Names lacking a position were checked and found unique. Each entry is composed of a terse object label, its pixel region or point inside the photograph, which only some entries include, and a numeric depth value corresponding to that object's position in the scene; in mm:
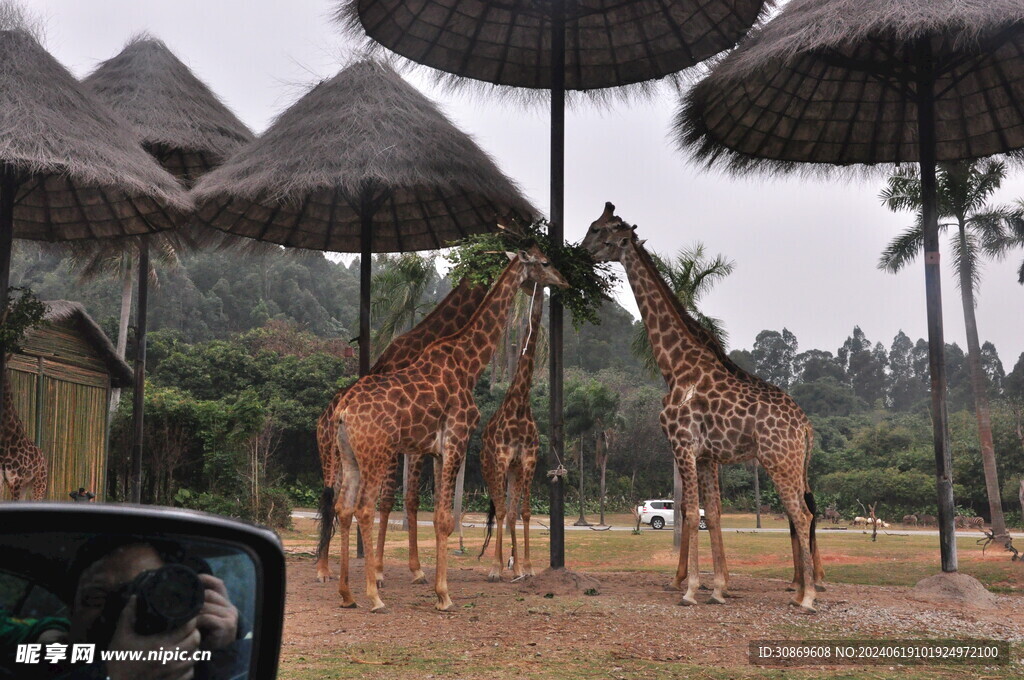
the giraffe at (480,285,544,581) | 11102
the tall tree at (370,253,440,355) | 27391
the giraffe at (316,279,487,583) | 11195
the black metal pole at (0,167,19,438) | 13672
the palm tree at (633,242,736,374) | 20000
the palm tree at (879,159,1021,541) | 23359
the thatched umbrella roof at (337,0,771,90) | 13359
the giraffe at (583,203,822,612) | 9805
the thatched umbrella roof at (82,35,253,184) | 17797
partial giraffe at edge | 14172
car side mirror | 1572
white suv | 33156
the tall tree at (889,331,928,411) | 71938
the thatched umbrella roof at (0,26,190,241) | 12359
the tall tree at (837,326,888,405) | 73250
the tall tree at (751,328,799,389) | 72250
